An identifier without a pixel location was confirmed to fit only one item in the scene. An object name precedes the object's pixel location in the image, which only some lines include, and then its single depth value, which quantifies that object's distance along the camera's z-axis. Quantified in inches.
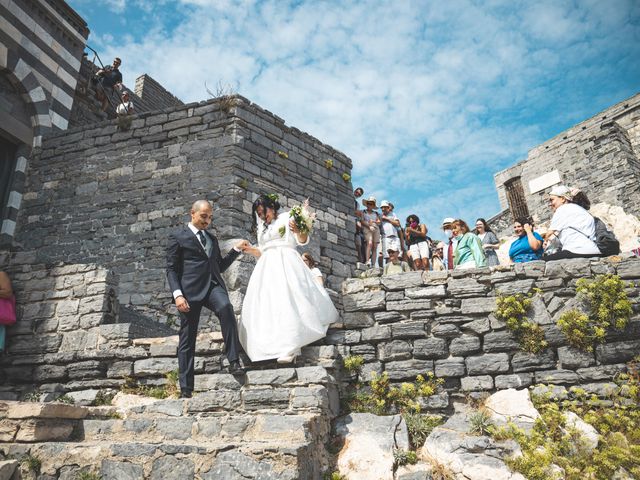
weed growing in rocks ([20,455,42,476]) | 131.1
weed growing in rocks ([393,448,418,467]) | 143.3
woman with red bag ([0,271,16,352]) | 215.0
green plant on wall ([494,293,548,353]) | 175.8
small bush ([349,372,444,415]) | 173.0
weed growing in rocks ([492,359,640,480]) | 134.9
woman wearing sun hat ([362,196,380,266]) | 399.5
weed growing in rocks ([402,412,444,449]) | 155.7
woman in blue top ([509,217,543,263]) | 224.9
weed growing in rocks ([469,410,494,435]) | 152.2
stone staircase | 124.3
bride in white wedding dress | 165.6
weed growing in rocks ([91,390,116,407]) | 189.0
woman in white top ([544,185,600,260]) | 193.6
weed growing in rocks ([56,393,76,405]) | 191.2
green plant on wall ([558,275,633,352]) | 170.4
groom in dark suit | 165.6
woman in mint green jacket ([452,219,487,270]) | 235.9
